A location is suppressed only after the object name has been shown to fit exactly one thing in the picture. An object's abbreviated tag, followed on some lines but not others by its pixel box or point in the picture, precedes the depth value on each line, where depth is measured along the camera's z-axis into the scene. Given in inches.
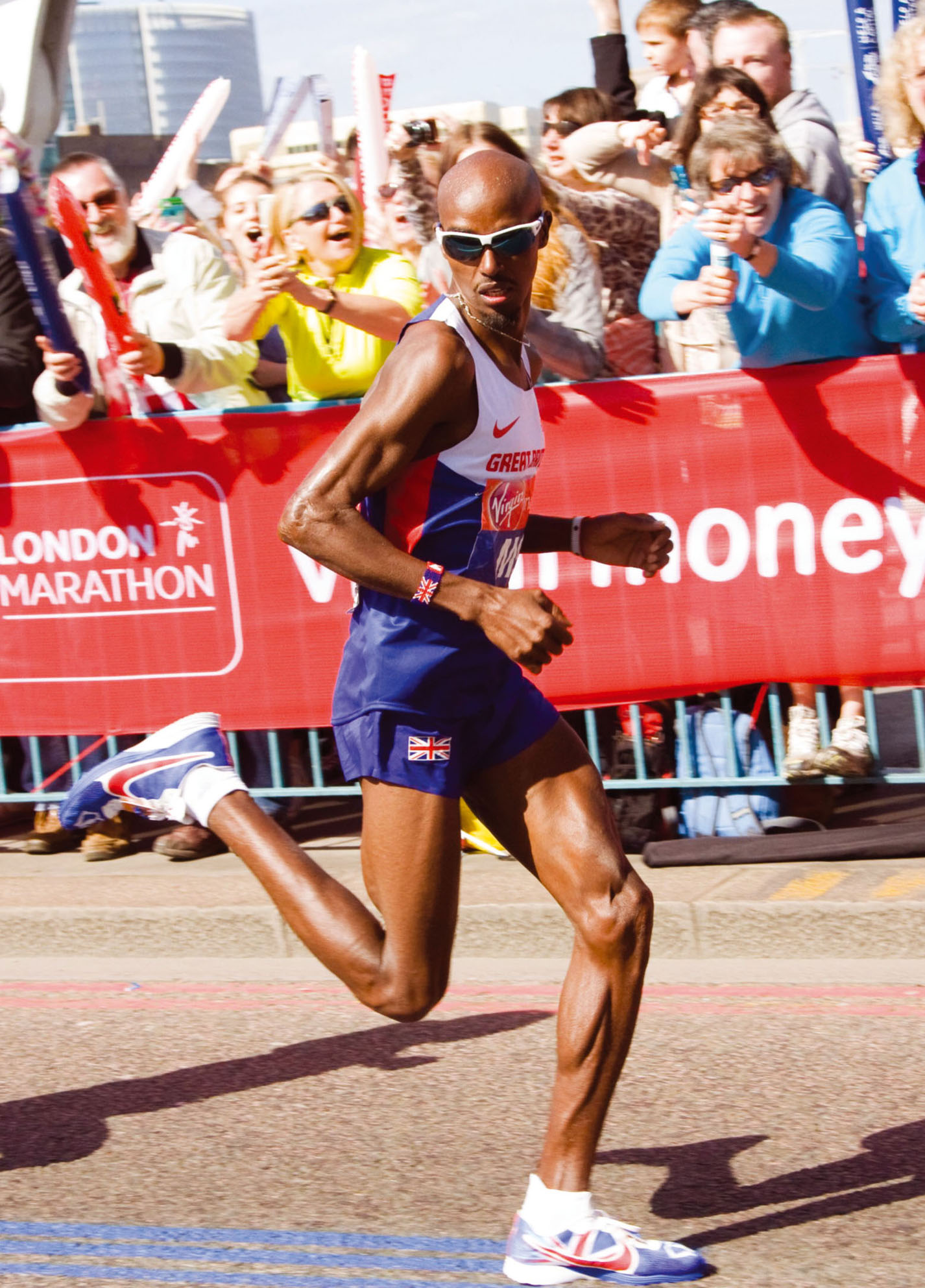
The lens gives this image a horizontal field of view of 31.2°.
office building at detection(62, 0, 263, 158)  4119.1
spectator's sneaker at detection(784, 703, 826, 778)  232.5
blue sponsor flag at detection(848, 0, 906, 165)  234.8
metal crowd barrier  231.6
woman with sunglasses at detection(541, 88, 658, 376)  252.7
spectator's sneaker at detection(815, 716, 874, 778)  229.5
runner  122.1
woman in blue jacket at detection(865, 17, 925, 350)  217.2
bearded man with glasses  254.4
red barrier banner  225.5
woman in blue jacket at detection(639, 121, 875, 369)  205.9
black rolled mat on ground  222.7
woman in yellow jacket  235.1
